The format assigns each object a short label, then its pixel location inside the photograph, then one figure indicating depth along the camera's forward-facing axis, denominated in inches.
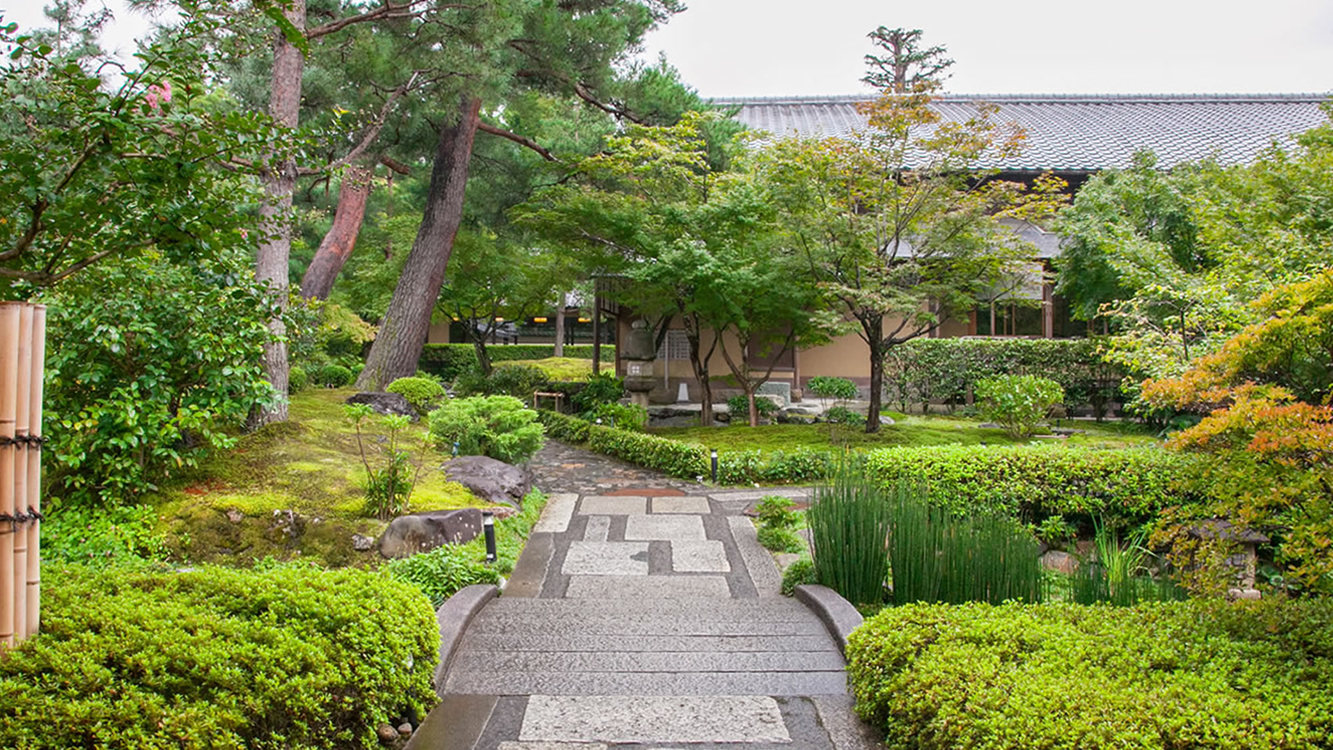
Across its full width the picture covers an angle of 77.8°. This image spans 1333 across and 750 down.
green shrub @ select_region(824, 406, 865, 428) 469.7
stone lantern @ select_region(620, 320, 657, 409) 526.9
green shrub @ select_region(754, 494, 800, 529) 247.3
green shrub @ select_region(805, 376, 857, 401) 534.6
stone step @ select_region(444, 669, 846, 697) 131.5
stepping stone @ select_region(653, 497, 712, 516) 295.3
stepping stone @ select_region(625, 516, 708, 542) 255.9
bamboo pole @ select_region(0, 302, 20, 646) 95.3
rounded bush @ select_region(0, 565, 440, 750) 85.4
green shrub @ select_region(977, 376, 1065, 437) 425.4
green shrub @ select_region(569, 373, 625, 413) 552.0
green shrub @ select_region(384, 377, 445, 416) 464.8
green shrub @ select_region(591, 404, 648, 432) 469.1
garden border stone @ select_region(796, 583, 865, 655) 158.2
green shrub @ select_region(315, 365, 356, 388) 662.5
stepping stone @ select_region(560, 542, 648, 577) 218.2
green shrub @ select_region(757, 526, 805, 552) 235.0
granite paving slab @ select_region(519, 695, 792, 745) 113.1
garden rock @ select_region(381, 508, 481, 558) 212.8
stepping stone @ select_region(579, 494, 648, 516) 291.1
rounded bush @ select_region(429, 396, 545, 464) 334.0
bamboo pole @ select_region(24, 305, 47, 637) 99.0
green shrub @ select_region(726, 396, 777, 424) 507.8
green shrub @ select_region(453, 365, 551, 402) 613.9
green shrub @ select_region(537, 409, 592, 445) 466.6
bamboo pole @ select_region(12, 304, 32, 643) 96.7
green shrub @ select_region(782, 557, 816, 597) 192.5
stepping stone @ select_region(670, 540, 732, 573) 221.3
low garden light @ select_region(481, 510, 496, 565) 206.2
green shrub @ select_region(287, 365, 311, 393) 491.3
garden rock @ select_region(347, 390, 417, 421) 422.9
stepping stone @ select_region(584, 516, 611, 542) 253.9
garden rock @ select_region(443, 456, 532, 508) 286.7
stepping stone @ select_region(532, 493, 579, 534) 266.8
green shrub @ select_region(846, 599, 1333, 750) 87.8
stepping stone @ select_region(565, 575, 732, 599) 196.4
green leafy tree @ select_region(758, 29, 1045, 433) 372.2
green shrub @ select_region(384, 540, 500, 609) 185.0
